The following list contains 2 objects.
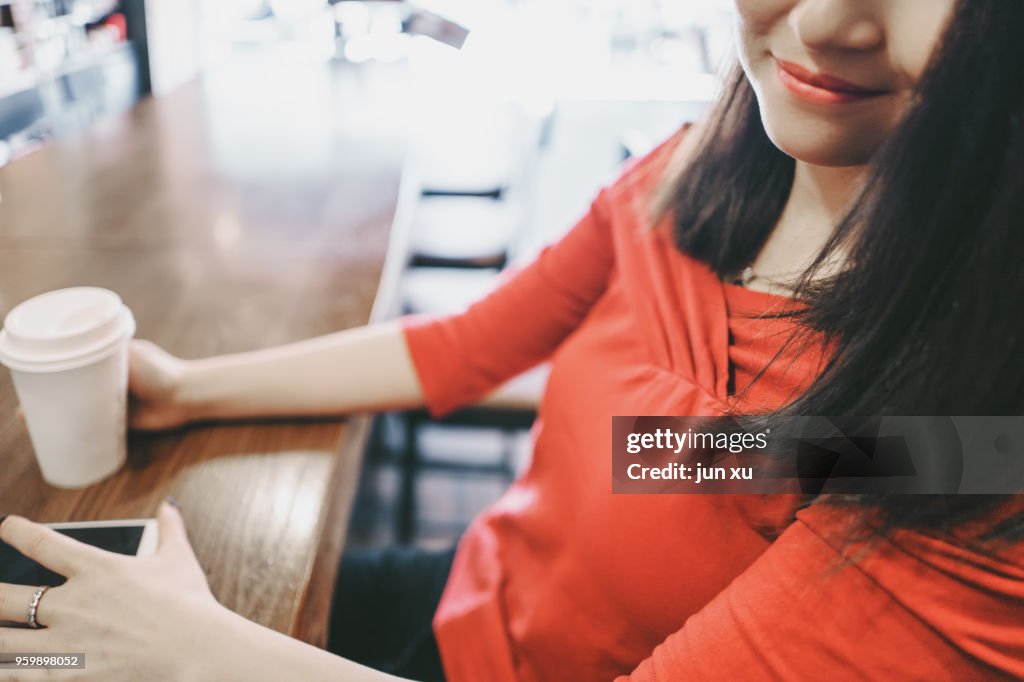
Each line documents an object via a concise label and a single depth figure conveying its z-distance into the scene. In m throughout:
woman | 0.52
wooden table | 0.75
